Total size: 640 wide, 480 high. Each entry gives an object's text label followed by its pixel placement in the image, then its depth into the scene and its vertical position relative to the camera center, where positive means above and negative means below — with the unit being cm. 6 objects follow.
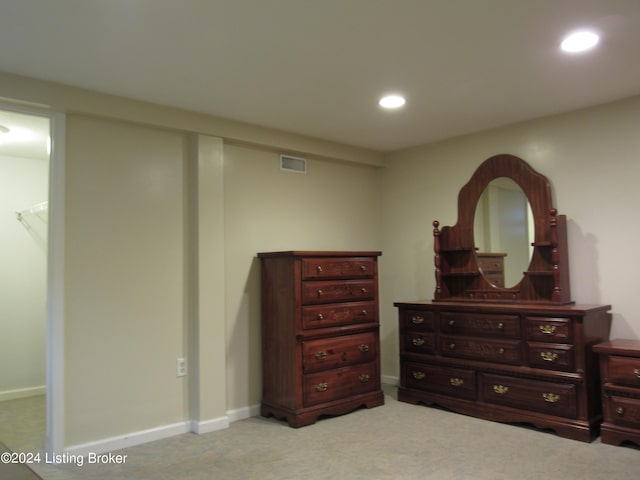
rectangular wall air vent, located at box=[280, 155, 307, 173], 410 +89
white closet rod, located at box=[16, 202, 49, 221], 434 +59
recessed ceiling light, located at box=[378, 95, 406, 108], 322 +112
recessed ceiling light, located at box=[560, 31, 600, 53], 238 +112
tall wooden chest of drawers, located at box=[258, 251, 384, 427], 345 -52
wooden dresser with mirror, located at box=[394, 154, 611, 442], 309 -44
